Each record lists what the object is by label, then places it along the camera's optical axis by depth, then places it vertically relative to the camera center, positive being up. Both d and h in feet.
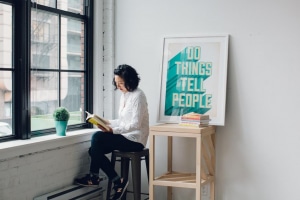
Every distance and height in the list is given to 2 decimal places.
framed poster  14.16 +0.04
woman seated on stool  13.67 -1.76
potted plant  13.58 -1.34
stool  13.65 -2.73
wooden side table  12.95 -2.56
